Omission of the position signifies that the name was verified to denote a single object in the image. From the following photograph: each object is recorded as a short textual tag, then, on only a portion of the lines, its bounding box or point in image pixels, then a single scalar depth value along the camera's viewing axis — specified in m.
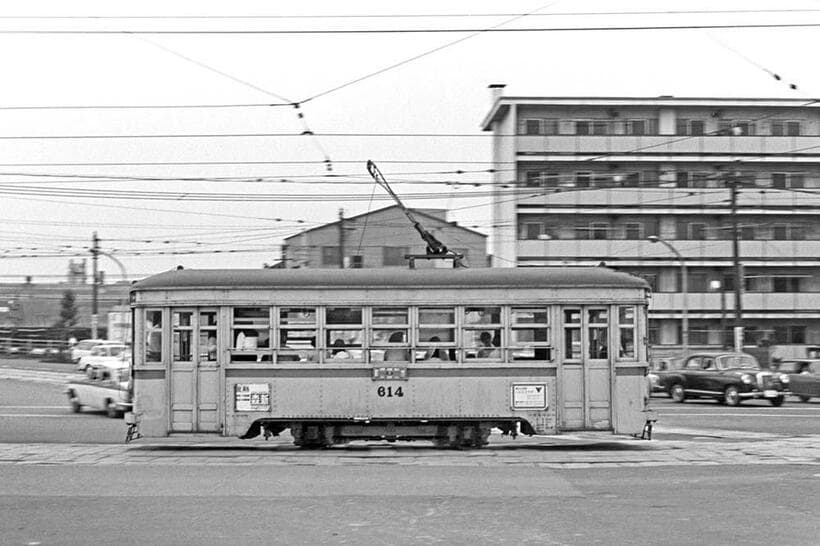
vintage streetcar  16.38
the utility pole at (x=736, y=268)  39.65
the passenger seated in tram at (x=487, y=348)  16.42
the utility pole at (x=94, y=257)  48.99
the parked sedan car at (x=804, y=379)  31.02
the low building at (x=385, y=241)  52.56
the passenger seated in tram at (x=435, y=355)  16.45
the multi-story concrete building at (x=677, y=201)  53.00
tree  71.31
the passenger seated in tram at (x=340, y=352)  16.47
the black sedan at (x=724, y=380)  29.02
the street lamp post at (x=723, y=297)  44.83
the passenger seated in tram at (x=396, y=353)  16.45
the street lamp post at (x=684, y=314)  44.61
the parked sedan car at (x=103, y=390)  23.83
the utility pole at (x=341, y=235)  36.70
